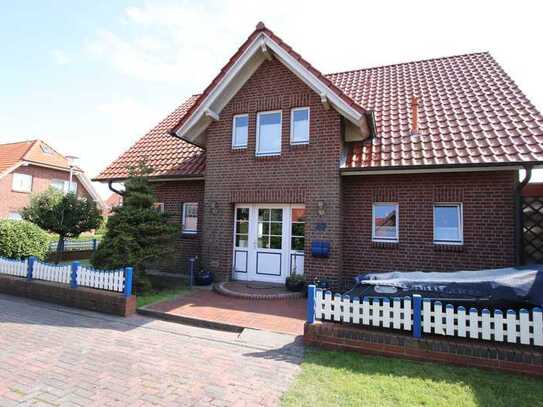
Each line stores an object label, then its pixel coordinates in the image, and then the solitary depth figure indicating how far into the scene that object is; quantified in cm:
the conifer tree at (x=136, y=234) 848
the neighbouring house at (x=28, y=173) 2530
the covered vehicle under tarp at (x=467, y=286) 508
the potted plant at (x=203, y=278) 974
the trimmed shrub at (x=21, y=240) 1182
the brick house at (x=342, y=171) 811
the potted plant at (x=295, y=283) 879
